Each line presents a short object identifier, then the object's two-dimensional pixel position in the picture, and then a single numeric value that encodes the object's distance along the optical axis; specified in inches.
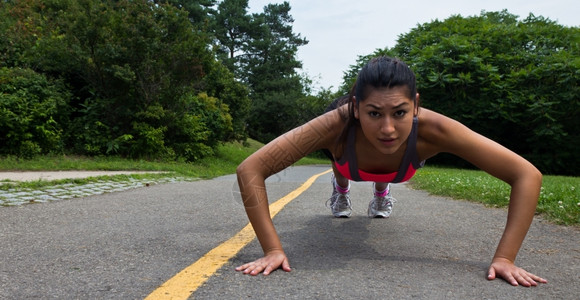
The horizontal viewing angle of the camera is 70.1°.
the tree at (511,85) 850.1
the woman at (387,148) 94.5
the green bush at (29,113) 496.4
